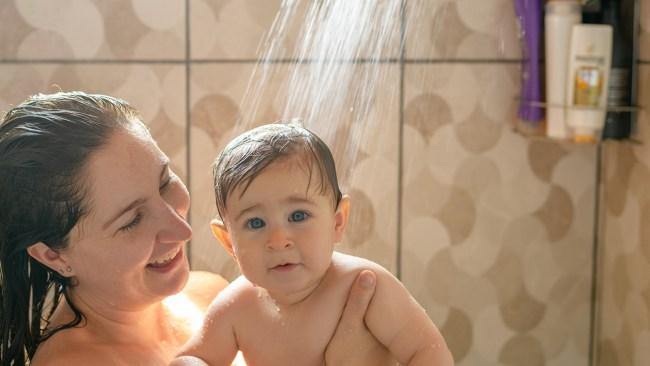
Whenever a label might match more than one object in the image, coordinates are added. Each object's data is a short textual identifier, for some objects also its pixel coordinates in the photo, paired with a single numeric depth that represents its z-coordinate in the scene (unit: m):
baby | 1.05
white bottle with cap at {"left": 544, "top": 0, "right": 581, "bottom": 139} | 1.59
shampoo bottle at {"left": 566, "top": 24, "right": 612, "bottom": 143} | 1.57
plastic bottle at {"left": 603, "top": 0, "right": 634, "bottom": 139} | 1.61
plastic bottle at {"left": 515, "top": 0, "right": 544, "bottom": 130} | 1.64
